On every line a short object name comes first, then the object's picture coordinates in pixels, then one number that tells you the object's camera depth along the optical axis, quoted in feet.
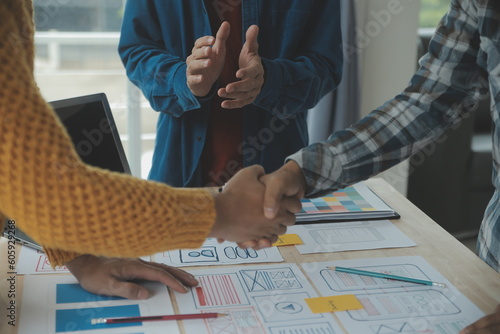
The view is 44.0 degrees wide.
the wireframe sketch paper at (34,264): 4.17
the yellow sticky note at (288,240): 4.63
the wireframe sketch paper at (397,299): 3.55
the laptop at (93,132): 4.60
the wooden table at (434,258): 3.85
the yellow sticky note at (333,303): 3.72
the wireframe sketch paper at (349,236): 4.57
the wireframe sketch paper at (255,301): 3.51
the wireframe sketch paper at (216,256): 4.35
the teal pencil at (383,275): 4.01
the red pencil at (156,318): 3.53
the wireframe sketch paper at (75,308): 3.48
